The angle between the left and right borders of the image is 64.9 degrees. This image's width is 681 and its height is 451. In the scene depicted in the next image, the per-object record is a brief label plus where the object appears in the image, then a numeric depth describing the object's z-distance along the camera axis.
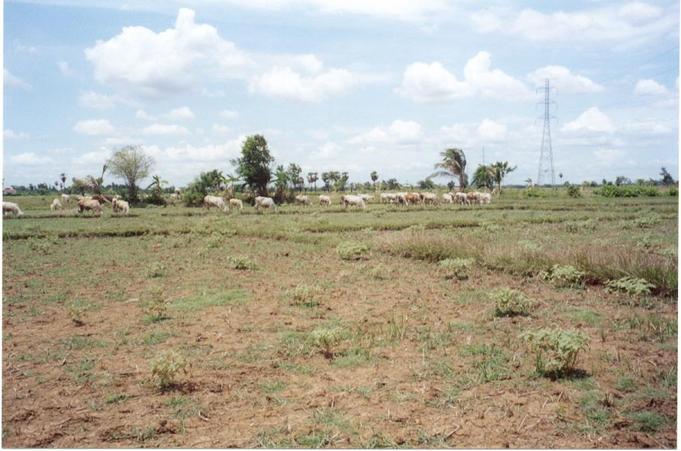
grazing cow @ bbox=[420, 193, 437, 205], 40.67
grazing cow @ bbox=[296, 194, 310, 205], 41.88
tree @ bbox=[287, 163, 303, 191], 53.27
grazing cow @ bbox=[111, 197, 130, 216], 30.54
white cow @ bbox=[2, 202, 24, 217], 27.22
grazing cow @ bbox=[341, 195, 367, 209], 37.12
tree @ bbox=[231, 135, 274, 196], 42.81
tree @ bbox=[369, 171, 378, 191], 83.53
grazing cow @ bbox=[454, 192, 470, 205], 39.50
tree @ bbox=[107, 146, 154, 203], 44.72
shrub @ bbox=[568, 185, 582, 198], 43.12
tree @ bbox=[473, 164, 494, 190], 57.94
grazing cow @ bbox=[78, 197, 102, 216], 30.52
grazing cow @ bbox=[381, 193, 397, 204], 44.44
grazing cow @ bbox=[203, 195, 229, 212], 34.71
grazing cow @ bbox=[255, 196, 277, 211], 35.06
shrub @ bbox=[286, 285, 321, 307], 8.89
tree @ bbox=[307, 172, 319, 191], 82.59
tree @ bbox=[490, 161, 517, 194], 57.41
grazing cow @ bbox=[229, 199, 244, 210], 35.00
